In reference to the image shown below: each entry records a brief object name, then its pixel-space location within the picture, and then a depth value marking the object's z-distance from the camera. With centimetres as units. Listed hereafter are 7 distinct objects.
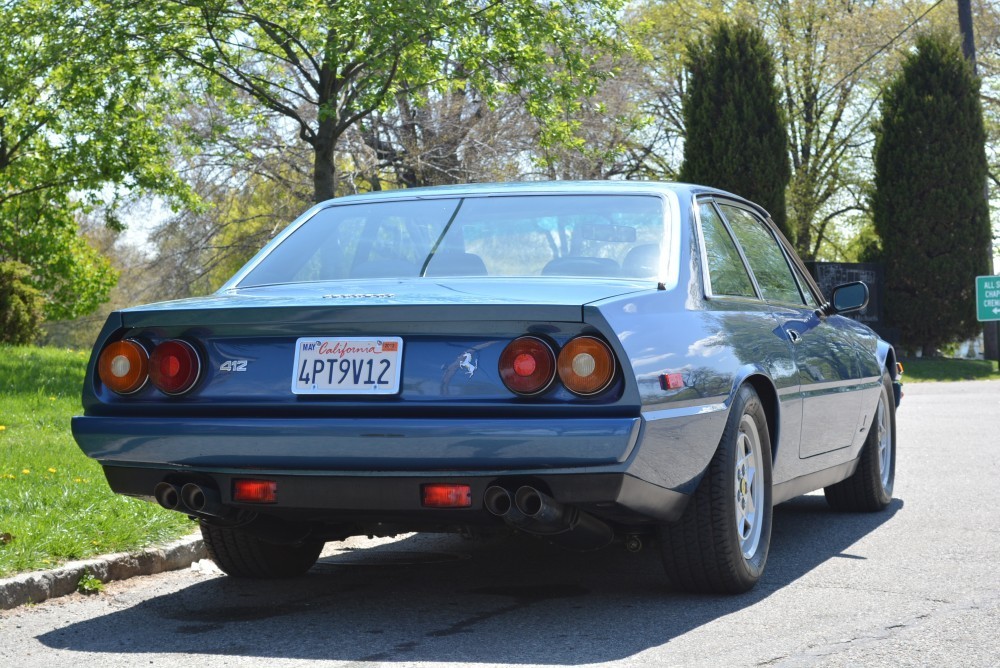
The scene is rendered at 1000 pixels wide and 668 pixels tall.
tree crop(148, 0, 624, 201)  1752
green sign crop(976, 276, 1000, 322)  2830
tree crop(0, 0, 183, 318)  1930
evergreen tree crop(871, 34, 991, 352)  3005
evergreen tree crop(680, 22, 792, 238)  2980
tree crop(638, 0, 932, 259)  3638
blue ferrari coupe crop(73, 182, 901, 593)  403
